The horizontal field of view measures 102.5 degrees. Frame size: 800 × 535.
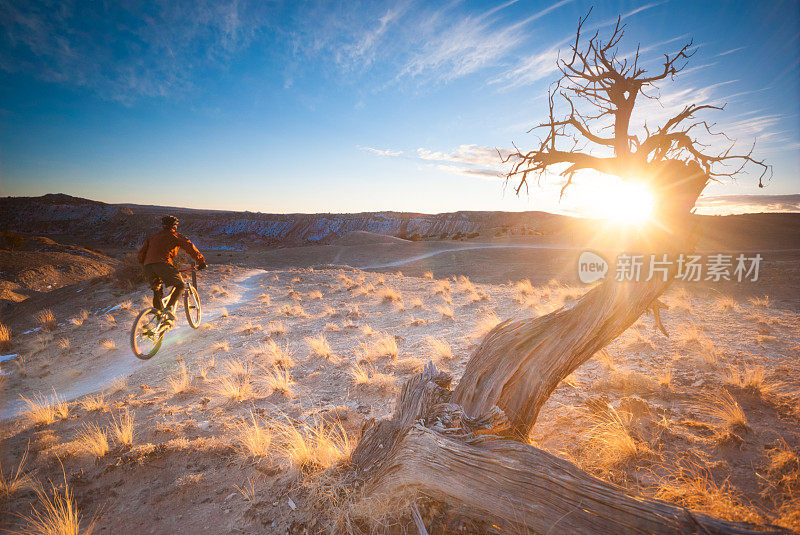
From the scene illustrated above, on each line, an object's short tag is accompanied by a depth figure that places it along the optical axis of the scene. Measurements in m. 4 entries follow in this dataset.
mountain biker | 6.80
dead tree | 2.03
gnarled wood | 1.82
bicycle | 6.94
